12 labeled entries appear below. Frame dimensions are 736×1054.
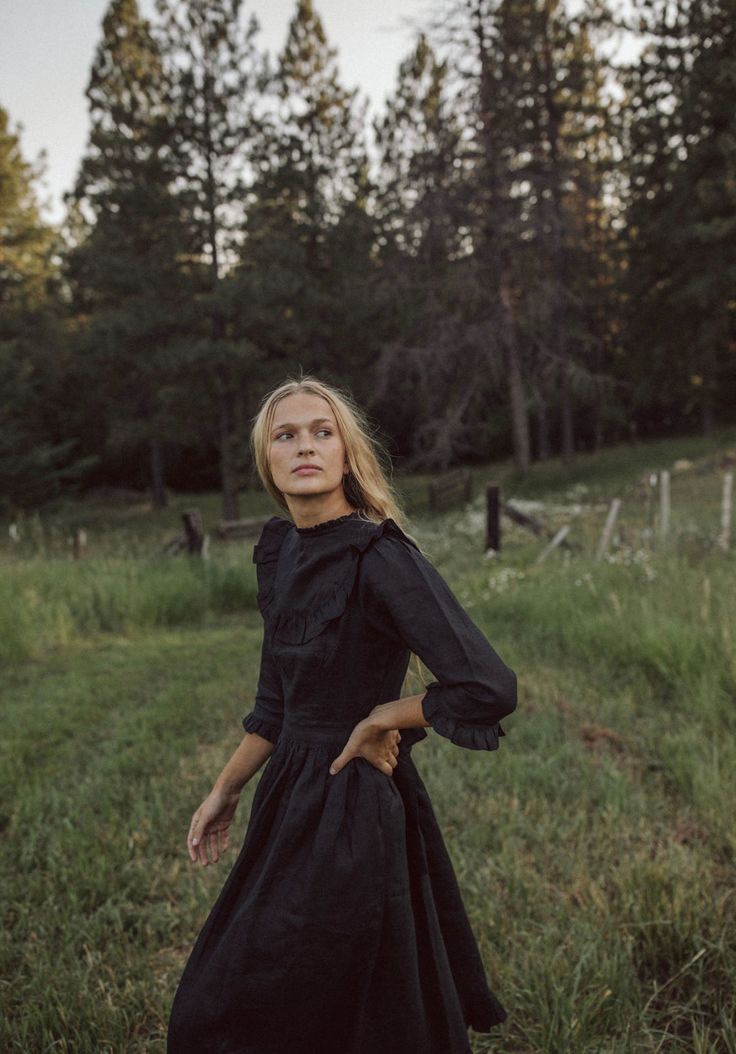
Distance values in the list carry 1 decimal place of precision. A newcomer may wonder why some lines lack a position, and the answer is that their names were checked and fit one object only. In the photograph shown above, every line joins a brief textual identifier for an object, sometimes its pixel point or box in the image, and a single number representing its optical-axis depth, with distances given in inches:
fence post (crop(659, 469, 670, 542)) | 345.1
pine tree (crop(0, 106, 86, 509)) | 842.2
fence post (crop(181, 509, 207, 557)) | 401.4
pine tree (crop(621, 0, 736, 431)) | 808.9
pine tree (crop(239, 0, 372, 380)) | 754.8
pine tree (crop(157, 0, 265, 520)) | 721.6
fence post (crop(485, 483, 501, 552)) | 388.2
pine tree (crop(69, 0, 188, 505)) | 738.2
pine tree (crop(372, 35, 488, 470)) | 732.7
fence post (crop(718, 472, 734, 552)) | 334.6
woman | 60.5
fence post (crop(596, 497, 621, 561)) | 336.6
